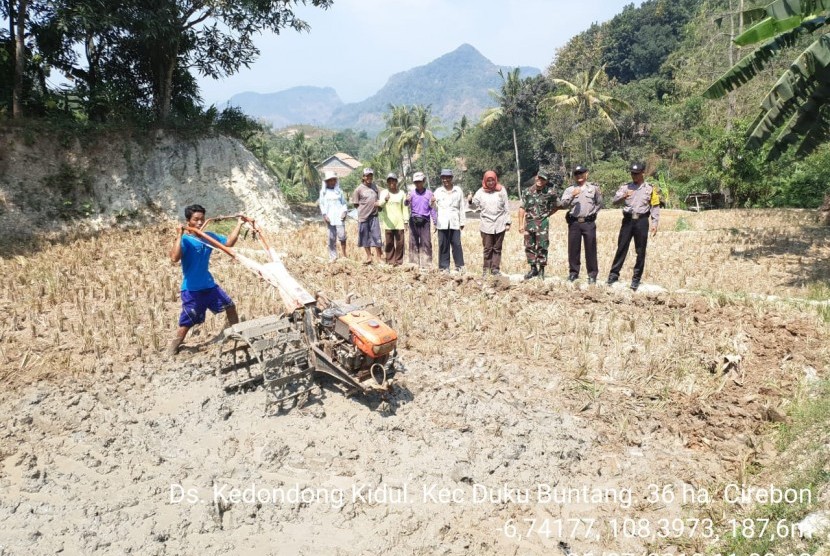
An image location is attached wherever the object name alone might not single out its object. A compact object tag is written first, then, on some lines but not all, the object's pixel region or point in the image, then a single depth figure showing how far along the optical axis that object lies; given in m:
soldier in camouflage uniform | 7.29
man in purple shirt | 7.93
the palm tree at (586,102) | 31.70
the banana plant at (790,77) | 7.23
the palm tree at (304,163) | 51.94
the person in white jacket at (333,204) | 8.68
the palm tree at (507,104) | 36.41
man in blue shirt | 5.05
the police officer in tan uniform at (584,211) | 6.95
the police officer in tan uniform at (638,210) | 6.79
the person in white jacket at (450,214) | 7.68
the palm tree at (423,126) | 42.03
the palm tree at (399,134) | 41.84
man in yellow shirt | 8.09
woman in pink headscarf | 7.39
